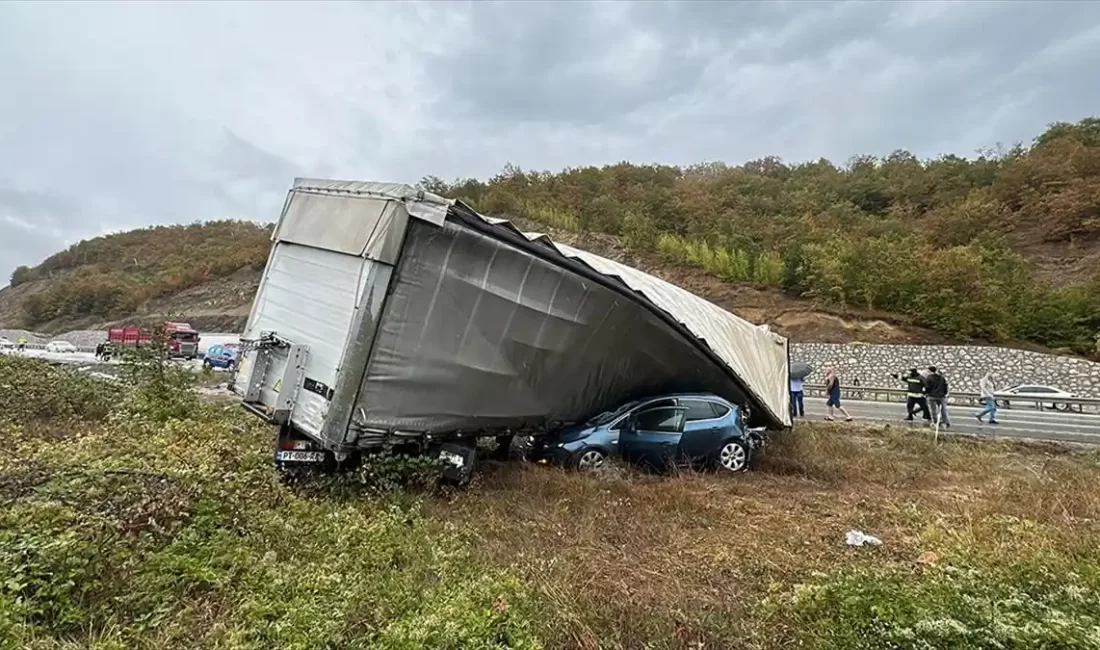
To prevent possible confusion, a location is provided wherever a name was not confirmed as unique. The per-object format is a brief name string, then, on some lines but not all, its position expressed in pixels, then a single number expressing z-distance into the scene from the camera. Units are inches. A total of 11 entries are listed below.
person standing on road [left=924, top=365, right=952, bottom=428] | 568.4
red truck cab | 1264.8
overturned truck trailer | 254.4
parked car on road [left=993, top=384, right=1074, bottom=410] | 722.8
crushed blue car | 352.2
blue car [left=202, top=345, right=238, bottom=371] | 1133.2
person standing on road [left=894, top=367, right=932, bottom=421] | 605.0
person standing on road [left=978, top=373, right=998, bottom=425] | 600.7
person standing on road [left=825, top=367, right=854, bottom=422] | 655.8
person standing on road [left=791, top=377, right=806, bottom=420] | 617.9
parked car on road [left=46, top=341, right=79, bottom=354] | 1351.9
